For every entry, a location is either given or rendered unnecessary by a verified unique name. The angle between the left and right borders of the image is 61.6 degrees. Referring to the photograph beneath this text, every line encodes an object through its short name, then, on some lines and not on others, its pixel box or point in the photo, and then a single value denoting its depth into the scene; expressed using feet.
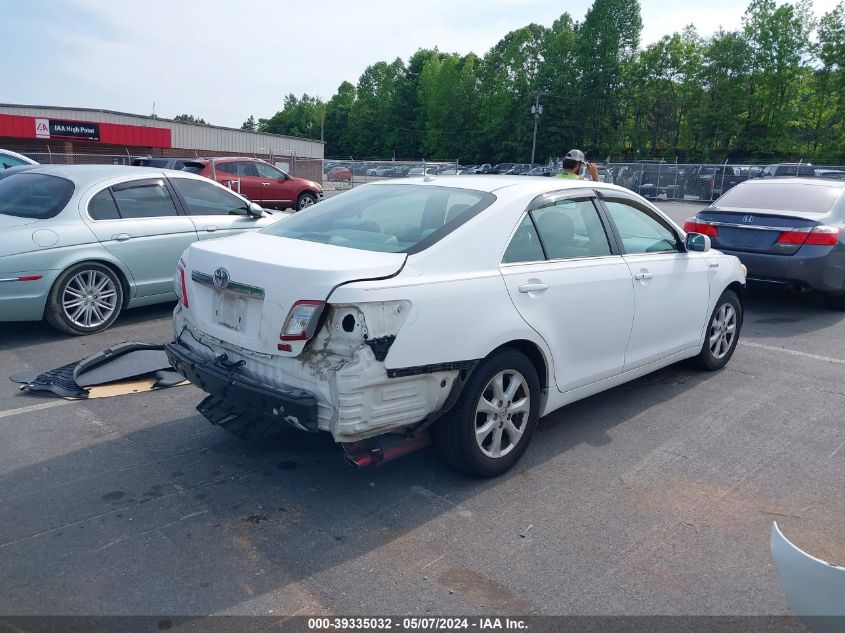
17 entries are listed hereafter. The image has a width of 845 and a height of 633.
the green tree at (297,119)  455.63
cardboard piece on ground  16.75
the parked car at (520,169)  145.62
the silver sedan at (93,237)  20.34
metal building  129.70
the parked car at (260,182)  61.41
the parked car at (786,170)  99.55
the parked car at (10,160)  46.29
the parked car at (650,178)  106.32
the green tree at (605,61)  240.53
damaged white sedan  10.81
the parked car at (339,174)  117.39
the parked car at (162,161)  62.21
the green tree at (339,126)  399.40
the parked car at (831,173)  89.68
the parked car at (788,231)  26.04
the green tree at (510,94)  268.21
